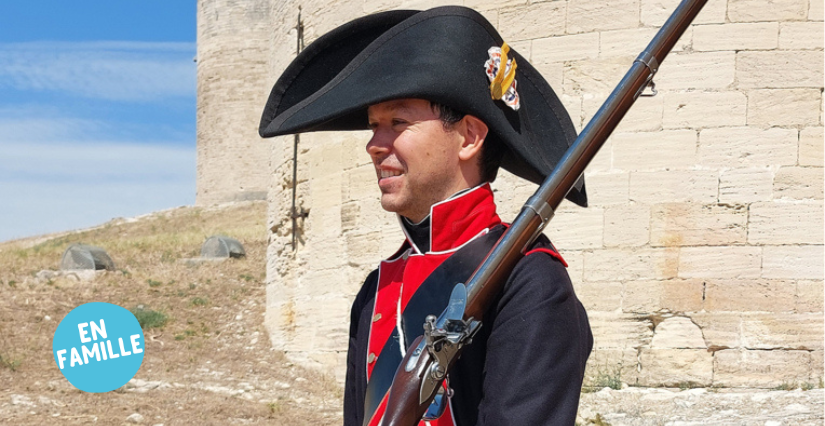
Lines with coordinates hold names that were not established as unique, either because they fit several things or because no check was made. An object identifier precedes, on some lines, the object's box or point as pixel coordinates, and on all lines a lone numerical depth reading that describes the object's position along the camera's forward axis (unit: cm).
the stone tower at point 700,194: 661
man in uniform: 198
